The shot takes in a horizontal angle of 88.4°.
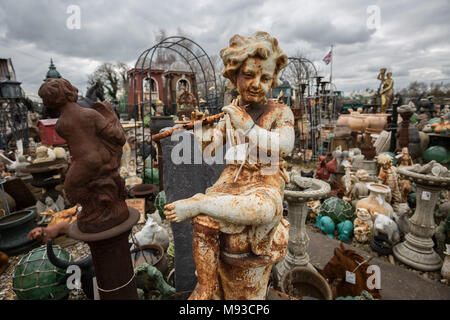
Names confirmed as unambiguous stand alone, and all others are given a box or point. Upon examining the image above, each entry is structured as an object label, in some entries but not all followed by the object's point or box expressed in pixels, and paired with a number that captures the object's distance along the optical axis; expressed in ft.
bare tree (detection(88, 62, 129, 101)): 87.25
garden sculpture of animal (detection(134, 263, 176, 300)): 9.20
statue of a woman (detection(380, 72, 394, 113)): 41.37
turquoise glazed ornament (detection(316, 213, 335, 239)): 15.96
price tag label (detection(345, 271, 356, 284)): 9.21
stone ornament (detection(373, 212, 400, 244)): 13.73
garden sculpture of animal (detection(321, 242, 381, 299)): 9.21
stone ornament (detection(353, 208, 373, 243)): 14.83
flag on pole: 39.63
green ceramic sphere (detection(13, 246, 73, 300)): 10.11
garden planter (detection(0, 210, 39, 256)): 14.38
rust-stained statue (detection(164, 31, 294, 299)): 4.28
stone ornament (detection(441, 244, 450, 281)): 11.45
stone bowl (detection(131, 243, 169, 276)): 11.40
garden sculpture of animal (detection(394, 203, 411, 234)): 14.06
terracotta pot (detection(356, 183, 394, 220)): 15.61
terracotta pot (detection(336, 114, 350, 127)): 41.30
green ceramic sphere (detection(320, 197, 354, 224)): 16.31
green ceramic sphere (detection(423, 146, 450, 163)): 27.40
